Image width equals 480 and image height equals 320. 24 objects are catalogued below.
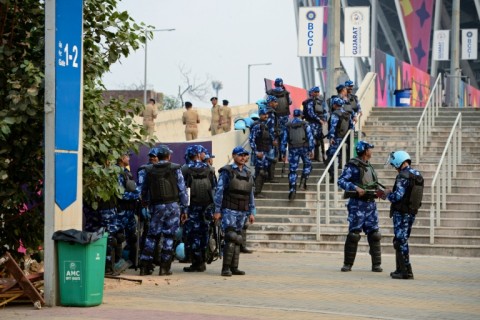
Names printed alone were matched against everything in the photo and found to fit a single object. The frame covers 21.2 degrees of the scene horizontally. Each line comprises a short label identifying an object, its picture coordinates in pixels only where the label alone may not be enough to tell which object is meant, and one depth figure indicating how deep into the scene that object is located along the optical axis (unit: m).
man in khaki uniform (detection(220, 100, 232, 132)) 33.66
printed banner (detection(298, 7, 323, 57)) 33.22
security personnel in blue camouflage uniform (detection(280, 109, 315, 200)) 25.44
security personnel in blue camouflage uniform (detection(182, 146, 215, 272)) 18.50
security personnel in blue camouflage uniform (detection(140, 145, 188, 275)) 17.59
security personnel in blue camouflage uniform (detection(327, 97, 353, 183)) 26.20
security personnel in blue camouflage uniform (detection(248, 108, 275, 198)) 25.67
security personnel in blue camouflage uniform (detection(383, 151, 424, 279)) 17.42
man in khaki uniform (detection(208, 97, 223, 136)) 33.72
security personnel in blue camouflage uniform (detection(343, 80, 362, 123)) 26.82
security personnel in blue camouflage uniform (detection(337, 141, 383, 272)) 18.30
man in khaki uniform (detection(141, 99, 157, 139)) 34.56
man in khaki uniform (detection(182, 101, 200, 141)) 33.38
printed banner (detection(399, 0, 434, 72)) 78.25
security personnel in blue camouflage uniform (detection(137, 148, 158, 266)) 17.80
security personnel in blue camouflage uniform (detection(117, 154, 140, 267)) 18.44
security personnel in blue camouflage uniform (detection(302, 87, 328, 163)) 27.27
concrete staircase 22.66
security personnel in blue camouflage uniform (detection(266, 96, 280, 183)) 26.00
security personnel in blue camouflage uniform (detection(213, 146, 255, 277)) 17.61
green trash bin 13.20
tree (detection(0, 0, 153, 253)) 14.30
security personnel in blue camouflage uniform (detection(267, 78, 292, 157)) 27.08
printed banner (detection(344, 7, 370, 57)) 36.94
